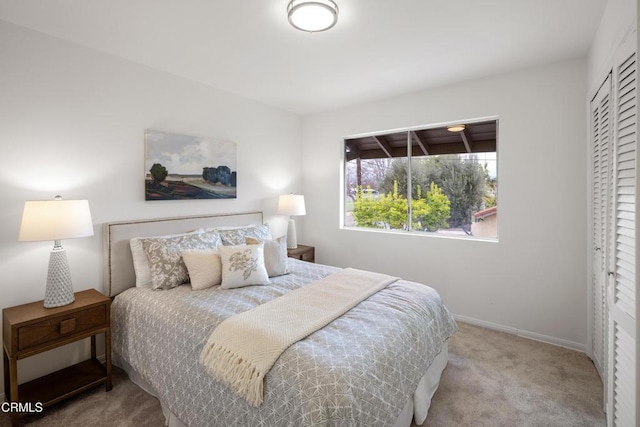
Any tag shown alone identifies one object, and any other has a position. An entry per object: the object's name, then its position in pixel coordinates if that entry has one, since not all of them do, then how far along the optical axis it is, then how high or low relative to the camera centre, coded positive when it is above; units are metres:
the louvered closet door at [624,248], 1.35 -0.19
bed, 1.34 -0.75
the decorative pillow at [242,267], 2.42 -0.45
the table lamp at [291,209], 3.88 +0.01
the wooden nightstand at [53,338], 1.85 -0.81
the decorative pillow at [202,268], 2.41 -0.46
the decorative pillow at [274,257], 2.71 -0.42
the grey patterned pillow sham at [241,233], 3.02 -0.24
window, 3.29 +0.35
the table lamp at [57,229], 1.93 -0.12
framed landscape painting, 2.87 +0.43
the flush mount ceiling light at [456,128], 3.37 +0.88
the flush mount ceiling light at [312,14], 1.83 +1.18
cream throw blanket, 1.45 -0.64
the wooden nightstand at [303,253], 3.80 -0.54
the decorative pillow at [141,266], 2.50 -0.45
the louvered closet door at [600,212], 1.97 -0.02
